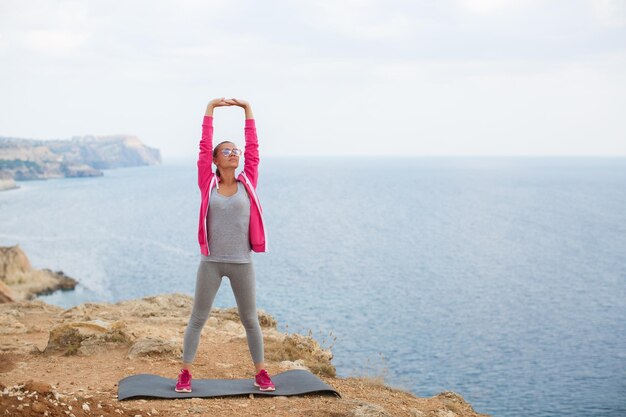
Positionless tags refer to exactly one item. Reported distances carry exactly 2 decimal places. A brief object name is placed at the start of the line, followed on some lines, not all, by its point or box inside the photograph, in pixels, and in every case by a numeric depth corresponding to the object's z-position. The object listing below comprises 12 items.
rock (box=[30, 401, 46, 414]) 5.07
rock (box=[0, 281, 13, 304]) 20.98
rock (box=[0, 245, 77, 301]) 41.91
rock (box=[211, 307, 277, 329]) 12.94
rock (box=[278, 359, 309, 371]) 8.78
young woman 6.36
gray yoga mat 6.72
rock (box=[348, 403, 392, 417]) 6.39
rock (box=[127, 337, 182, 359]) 8.80
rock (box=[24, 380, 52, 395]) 5.36
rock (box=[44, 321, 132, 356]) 9.21
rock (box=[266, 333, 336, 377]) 9.67
